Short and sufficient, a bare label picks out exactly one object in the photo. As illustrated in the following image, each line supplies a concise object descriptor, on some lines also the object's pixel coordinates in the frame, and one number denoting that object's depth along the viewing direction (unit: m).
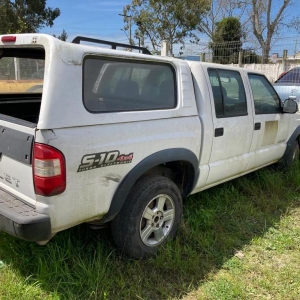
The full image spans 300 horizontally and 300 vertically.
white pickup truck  2.14
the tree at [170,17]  27.36
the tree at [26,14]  26.95
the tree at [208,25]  29.59
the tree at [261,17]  25.20
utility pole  31.45
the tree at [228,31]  27.05
